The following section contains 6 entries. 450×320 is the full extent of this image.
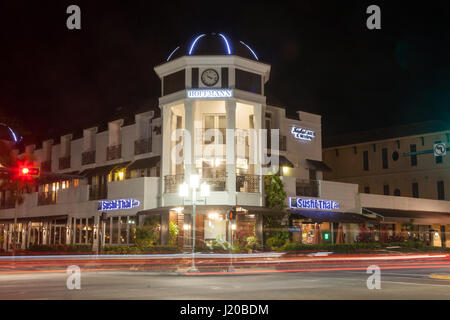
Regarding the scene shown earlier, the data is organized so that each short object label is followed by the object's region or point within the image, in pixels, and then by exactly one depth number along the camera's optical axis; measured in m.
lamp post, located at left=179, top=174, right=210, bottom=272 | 26.43
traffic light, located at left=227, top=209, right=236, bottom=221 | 24.40
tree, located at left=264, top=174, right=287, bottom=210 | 37.78
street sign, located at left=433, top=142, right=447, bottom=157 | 21.97
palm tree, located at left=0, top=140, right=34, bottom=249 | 50.81
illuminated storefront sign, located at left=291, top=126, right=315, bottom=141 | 43.19
